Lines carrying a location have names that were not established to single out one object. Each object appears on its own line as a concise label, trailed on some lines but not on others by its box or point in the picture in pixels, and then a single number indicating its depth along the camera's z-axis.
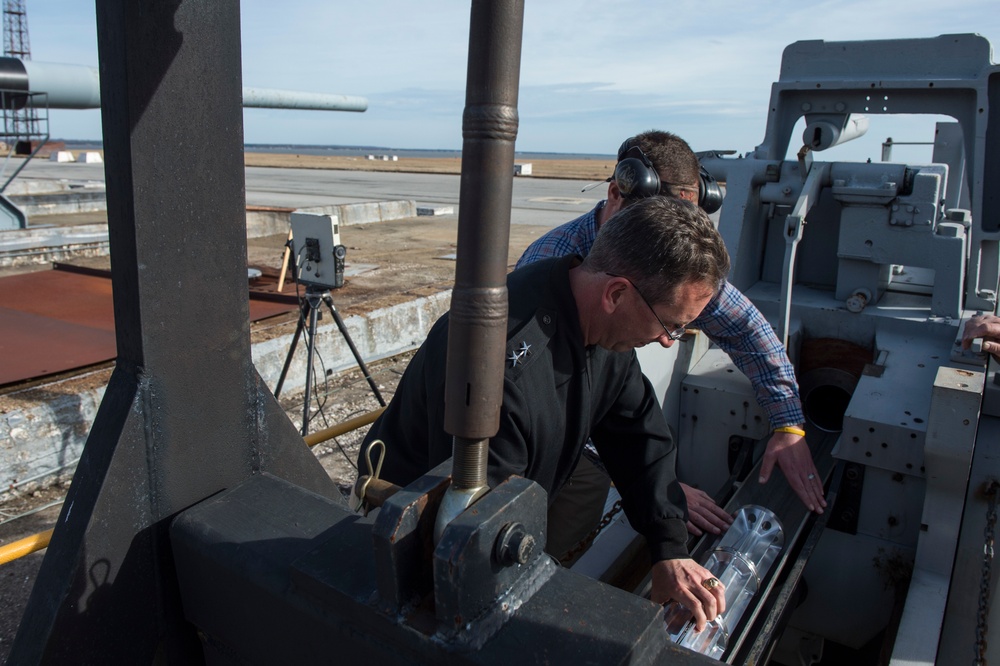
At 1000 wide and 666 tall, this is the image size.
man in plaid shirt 3.01
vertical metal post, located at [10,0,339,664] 1.31
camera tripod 4.35
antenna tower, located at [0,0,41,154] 9.38
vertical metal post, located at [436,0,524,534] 0.95
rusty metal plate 4.92
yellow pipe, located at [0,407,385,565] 2.15
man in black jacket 1.94
